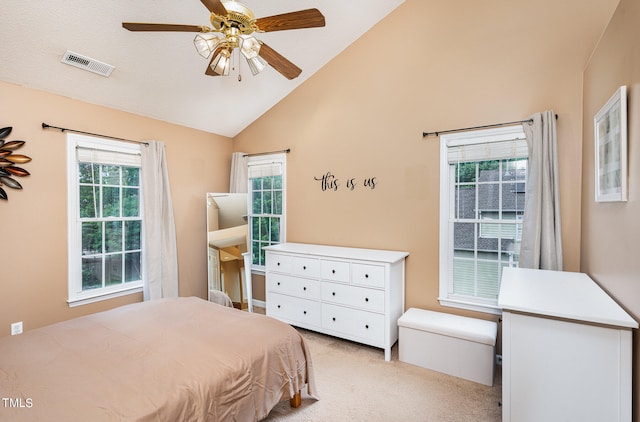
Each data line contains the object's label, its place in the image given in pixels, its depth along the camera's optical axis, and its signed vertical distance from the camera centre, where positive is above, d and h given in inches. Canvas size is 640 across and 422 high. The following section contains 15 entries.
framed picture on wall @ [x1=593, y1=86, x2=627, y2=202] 59.4 +12.7
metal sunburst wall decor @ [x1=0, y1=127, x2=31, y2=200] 102.1 +16.1
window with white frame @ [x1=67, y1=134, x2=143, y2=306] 121.7 -4.6
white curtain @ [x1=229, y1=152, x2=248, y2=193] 176.4 +21.2
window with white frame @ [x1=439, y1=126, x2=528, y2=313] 108.5 -1.8
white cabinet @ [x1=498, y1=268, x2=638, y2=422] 54.7 -29.2
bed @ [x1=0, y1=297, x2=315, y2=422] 51.7 -32.8
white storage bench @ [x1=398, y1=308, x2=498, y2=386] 98.0 -47.3
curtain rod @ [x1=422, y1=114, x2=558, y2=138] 102.1 +29.3
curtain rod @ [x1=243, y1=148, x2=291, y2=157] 162.4 +30.8
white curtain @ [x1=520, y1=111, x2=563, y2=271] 96.7 +1.6
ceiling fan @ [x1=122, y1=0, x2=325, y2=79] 63.2 +40.4
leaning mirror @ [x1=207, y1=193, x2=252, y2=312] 161.5 -26.1
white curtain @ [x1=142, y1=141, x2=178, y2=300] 141.2 -9.6
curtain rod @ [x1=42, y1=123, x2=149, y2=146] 111.9 +30.8
